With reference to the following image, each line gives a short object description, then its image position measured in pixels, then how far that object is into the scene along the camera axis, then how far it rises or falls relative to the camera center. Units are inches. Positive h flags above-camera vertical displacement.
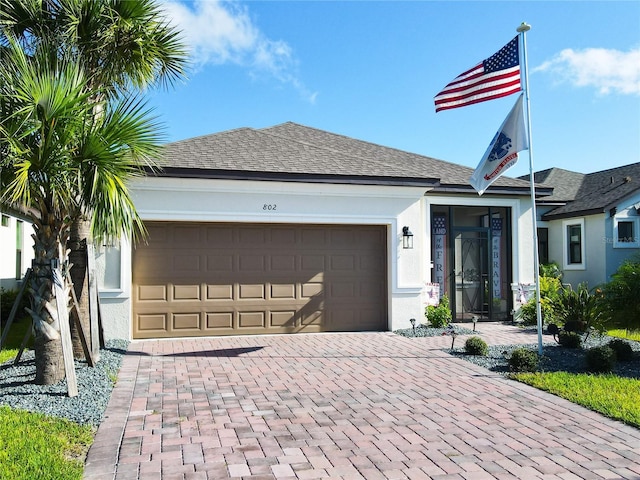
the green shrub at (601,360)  303.9 -57.9
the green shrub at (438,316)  481.4 -49.6
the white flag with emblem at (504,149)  346.6 +77.2
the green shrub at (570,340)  377.7 -57.4
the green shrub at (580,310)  401.7 -38.8
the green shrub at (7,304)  532.4 -38.7
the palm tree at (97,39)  294.0 +134.7
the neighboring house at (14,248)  590.2 +22.1
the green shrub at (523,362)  308.7 -59.6
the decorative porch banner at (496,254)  550.0 +8.2
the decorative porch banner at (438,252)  533.3 +10.5
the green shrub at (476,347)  358.6 -58.7
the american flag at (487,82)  356.2 +129.2
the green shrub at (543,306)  491.5 -43.0
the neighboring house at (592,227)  628.4 +42.5
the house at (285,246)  428.5 +16.2
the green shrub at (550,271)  619.2 -11.7
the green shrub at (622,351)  338.6 -58.9
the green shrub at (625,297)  346.6 -25.0
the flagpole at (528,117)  341.4 +95.3
